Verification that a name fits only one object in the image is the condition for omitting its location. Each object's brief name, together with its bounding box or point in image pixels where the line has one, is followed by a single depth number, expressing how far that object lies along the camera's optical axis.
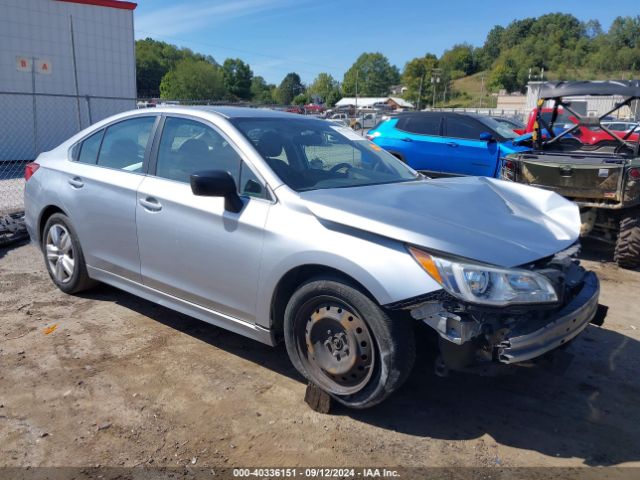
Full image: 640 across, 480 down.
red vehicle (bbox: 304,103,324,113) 28.99
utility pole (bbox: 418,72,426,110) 91.21
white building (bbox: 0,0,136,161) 13.77
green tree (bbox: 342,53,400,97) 142.80
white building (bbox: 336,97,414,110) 85.36
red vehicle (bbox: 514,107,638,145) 7.81
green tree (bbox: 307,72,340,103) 136.12
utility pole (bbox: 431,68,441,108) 87.62
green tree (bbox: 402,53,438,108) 101.88
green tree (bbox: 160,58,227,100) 84.24
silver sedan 2.72
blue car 9.55
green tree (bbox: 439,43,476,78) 156.39
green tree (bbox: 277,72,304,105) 121.14
